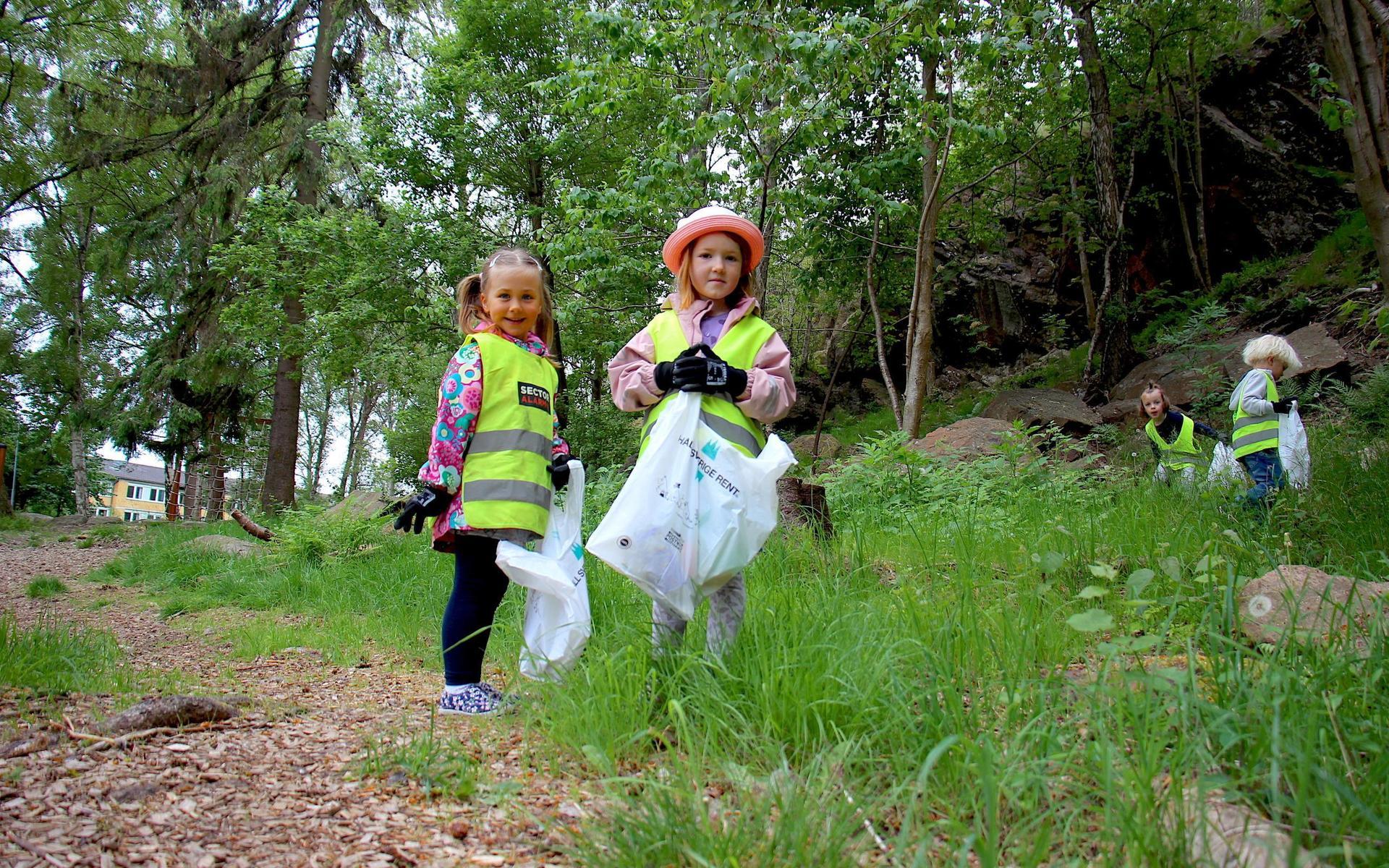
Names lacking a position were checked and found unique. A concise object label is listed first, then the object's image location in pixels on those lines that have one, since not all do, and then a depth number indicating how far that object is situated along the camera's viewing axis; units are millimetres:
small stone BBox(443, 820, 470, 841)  1748
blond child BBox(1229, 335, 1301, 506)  5785
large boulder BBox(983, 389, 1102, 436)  10883
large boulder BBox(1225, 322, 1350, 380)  9237
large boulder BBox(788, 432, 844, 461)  13562
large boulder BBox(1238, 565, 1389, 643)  2076
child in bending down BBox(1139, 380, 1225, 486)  5500
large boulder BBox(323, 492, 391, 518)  8242
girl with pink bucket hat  2506
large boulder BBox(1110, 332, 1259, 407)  9875
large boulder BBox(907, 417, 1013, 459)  8367
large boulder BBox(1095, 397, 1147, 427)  10758
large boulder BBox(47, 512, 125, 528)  15352
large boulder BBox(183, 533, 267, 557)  8333
